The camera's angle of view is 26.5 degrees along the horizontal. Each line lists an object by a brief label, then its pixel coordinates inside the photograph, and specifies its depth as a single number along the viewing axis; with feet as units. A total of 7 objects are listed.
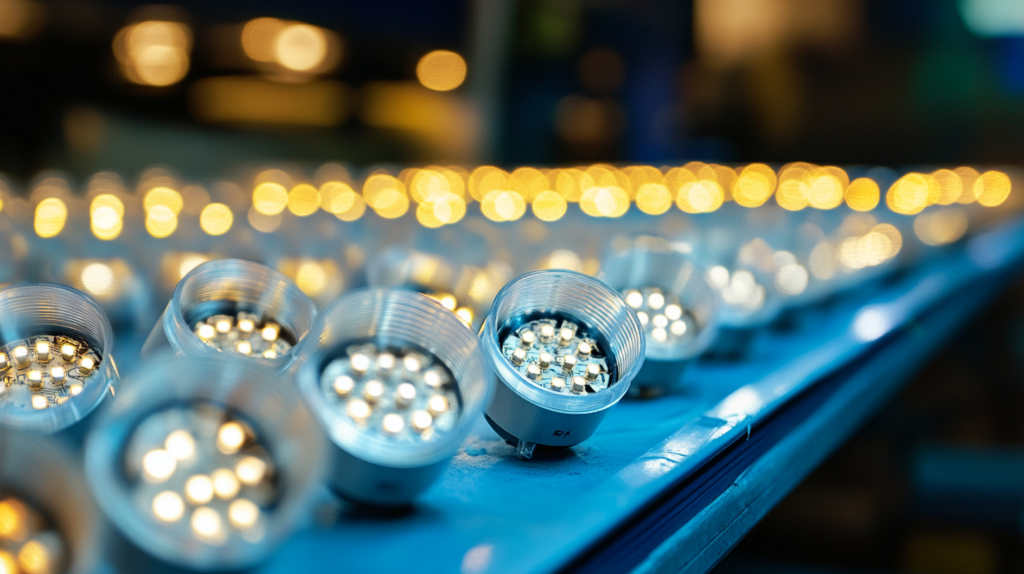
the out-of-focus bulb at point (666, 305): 2.32
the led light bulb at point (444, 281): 2.37
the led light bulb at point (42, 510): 1.75
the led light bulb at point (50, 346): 2.00
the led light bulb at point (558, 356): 2.02
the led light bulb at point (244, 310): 2.08
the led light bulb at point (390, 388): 1.89
